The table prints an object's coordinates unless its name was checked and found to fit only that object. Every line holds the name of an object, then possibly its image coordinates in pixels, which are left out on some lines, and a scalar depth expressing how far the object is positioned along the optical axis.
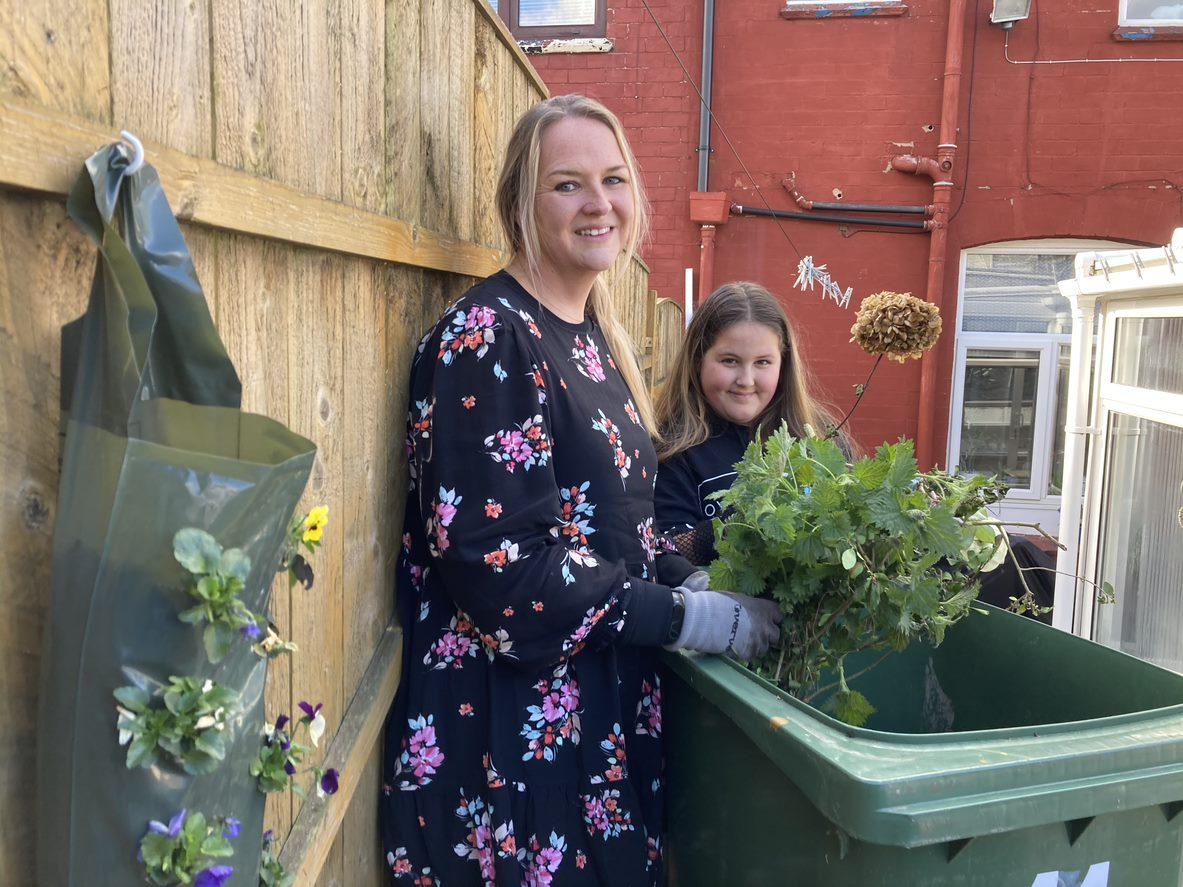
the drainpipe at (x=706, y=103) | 7.26
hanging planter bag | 0.74
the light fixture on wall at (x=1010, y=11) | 6.93
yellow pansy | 0.99
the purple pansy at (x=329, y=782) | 1.12
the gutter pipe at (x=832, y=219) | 7.33
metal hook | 0.83
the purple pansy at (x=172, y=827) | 0.77
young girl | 2.46
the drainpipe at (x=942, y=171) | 7.11
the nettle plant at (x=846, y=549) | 1.61
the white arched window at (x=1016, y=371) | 7.55
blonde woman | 1.55
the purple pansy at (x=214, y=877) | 0.81
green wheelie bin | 1.29
